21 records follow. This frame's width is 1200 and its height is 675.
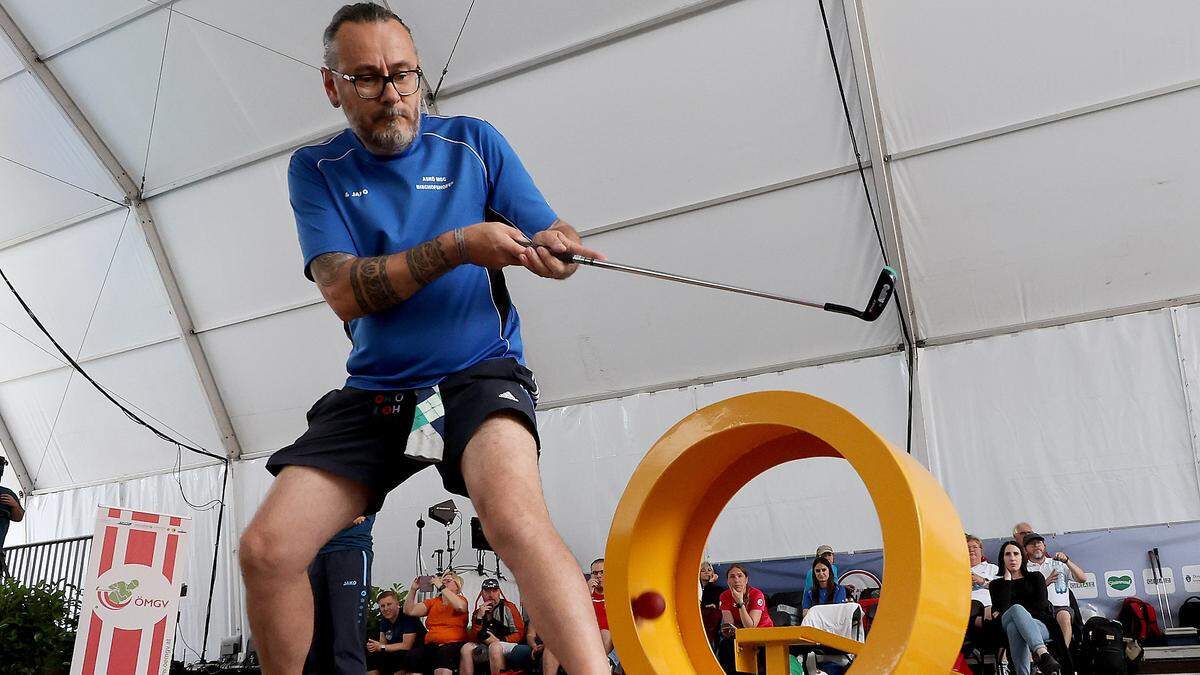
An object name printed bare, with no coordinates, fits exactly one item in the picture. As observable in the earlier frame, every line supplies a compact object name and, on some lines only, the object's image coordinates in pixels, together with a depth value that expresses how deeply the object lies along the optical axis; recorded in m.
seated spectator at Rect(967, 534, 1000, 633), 7.30
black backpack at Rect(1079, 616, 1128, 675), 6.60
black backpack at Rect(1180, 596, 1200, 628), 7.40
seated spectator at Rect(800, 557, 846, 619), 7.53
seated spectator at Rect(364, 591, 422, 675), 8.34
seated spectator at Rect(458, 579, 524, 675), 7.93
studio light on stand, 9.88
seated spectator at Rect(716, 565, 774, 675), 7.44
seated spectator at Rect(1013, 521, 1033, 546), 7.65
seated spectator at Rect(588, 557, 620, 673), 7.36
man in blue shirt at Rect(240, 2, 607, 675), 1.59
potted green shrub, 7.66
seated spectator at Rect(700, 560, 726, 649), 7.42
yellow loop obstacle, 1.31
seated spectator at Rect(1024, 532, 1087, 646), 7.07
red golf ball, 1.63
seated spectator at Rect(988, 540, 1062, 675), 6.53
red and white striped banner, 5.52
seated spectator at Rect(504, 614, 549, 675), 7.70
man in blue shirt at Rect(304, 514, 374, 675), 4.71
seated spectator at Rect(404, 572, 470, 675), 8.18
